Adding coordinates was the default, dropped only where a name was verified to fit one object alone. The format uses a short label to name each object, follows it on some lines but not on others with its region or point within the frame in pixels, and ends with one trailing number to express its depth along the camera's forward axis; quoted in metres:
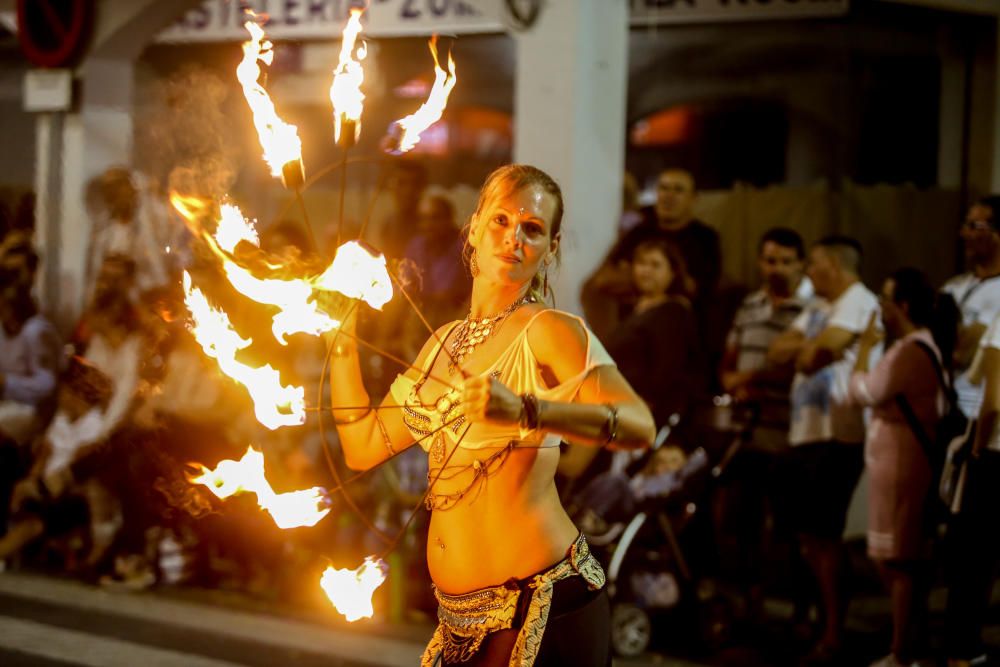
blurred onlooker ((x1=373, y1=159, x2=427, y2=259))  9.01
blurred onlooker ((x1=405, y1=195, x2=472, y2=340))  7.95
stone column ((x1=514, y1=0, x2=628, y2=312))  8.19
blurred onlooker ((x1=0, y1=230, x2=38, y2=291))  9.00
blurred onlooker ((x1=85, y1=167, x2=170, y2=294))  8.84
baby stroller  6.69
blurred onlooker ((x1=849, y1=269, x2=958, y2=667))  6.28
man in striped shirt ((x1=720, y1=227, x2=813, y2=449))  7.40
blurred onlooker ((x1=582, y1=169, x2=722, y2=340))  7.89
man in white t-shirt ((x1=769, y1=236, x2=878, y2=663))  6.77
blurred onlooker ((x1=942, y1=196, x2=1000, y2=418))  6.36
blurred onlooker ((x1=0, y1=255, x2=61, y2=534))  8.78
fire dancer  3.17
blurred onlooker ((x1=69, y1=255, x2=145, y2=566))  8.00
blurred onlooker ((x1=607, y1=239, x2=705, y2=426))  6.88
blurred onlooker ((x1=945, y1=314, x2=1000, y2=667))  5.82
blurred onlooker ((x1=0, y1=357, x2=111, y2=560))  8.19
